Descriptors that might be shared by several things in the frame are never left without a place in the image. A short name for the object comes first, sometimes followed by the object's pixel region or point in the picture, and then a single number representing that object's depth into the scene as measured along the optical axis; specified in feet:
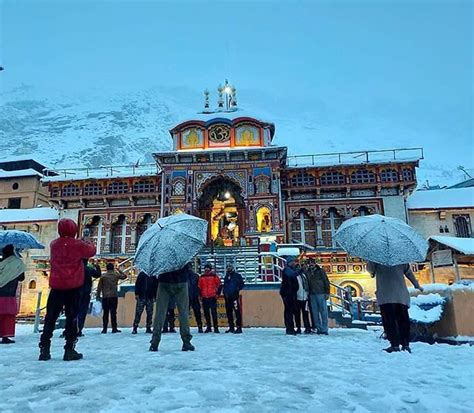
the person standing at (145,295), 33.65
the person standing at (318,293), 32.19
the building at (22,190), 118.32
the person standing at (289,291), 31.73
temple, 79.30
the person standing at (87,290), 26.68
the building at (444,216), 80.64
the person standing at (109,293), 34.14
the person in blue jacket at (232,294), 33.53
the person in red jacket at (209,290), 34.40
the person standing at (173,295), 20.68
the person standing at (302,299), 32.27
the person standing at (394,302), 21.35
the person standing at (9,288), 25.36
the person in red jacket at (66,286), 17.66
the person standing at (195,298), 32.83
